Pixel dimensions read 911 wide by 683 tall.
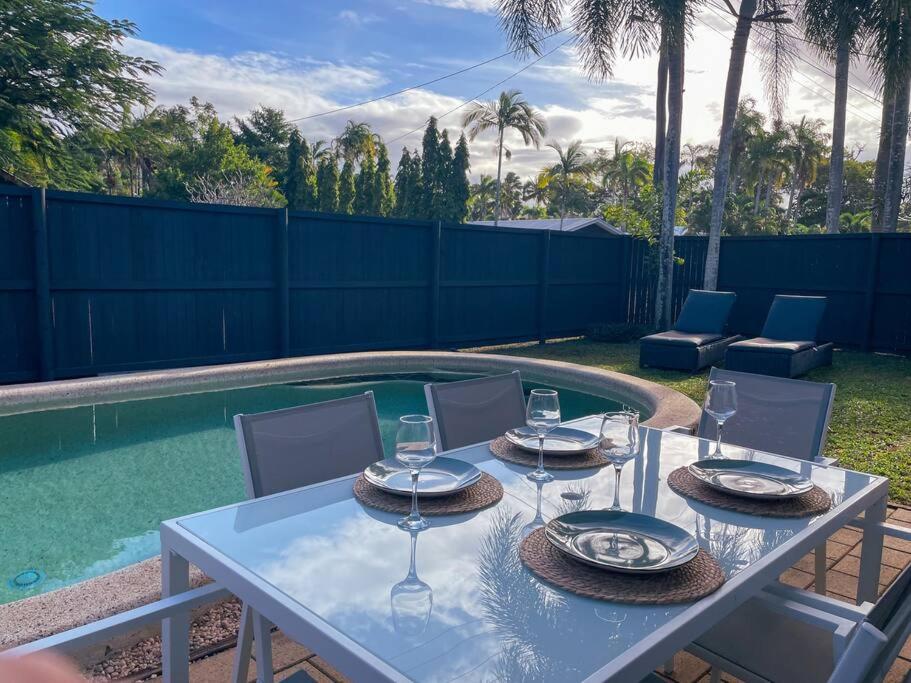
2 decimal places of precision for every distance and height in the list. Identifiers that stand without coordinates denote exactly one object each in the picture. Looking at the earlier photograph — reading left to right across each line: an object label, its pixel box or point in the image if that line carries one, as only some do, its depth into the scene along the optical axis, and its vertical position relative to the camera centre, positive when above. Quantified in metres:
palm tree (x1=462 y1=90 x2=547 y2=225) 29.44 +6.07
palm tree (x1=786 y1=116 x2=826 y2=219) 33.25 +5.83
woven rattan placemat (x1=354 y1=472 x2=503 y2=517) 1.61 -0.60
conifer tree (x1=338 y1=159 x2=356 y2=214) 29.75 +2.78
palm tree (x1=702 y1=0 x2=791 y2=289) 10.70 +2.65
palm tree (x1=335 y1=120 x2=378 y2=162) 36.53 +6.07
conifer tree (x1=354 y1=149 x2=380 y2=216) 29.39 +2.65
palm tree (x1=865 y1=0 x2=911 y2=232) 9.62 +3.06
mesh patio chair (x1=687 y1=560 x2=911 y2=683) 1.39 -0.89
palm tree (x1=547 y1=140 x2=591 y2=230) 33.34 +4.76
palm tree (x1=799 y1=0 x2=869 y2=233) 9.93 +3.64
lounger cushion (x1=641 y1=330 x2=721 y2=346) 8.03 -0.92
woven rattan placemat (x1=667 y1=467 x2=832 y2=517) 1.65 -0.60
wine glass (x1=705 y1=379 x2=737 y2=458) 2.01 -0.40
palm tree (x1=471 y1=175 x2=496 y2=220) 44.91 +4.15
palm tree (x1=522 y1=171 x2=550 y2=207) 46.05 +4.59
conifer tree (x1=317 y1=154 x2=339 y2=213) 29.48 +2.92
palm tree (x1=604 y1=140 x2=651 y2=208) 29.42 +4.23
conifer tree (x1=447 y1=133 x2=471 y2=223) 27.09 +3.06
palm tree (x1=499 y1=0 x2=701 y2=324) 10.77 +3.55
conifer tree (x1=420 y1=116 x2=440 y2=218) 27.12 +3.69
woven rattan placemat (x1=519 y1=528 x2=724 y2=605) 1.19 -0.59
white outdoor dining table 1.01 -0.60
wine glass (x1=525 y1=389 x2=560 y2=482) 1.89 -0.44
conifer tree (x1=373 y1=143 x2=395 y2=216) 29.39 +2.81
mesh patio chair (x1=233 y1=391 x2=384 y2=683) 1.78 -0.58
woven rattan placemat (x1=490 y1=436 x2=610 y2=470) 2.01 -0.60
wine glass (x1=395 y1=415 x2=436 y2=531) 1.49 -0.42
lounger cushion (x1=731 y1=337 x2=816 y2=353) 7.40 -0.90
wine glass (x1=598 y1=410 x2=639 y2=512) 1.62 -0.43
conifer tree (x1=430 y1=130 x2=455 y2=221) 27.09 +2.86
